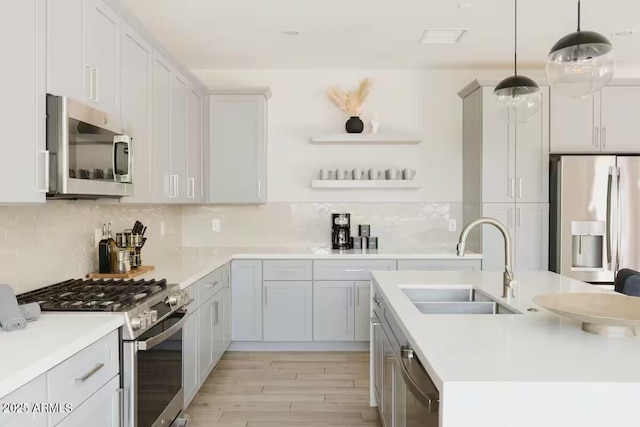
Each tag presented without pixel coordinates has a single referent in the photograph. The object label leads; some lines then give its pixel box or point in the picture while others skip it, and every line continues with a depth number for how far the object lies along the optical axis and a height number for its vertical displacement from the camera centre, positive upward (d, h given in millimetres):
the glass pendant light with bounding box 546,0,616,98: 2135 +643
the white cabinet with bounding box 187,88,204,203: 4203 +531
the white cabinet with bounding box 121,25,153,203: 2805 +616
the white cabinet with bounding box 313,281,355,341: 4414 -883
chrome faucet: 2088 -175
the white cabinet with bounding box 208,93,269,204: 4672 +558
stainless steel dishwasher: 1503 -631
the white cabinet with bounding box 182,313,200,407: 2959 -906
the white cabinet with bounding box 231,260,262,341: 4414 -789
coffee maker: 4801 -206
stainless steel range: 2037 -542
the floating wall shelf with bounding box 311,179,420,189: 4789 +252
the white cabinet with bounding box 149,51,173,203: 3297 +544
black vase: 4773 +806
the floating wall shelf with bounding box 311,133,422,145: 4746 +683
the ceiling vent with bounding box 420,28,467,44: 3857 +1382
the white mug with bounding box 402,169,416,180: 4816 +359
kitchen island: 1245 -416
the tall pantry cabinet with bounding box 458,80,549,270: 4418 +218
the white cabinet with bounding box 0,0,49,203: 1744 +389
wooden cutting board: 2986 -392
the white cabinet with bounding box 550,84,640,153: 4422 +782
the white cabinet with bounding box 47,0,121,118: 2049 +715
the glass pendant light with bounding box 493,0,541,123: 2977 +684
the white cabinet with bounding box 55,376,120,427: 1640 -706
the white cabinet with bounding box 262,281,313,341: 4414 -885
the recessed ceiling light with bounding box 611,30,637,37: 3841 +1369
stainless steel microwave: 1990 +253
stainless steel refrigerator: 4227 -5
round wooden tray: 1594 -348
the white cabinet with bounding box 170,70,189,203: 3729 +560
